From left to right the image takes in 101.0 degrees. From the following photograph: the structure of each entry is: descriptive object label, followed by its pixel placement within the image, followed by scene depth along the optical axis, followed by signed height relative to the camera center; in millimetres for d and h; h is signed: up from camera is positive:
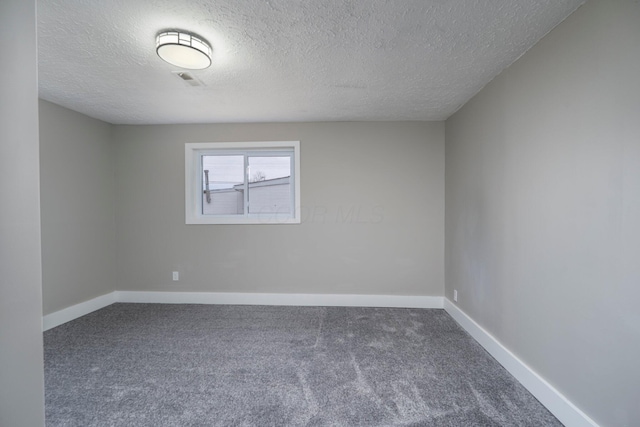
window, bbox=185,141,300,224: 3490 +388
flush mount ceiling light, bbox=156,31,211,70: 1621 +1038
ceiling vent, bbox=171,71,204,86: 2143 +1131
